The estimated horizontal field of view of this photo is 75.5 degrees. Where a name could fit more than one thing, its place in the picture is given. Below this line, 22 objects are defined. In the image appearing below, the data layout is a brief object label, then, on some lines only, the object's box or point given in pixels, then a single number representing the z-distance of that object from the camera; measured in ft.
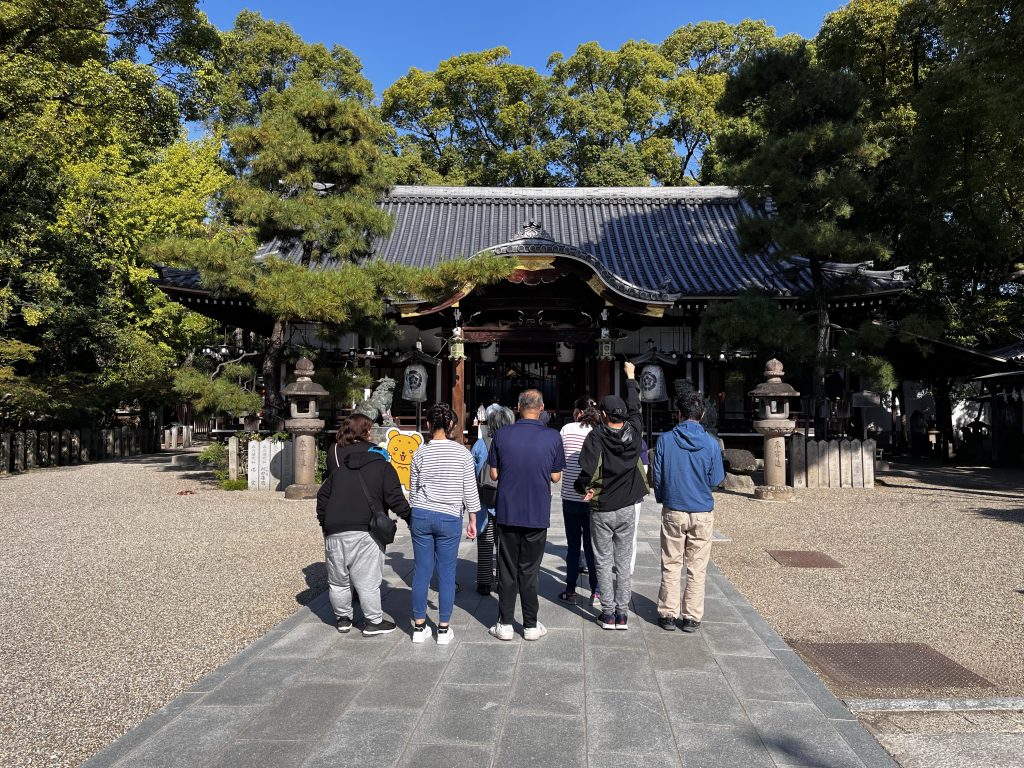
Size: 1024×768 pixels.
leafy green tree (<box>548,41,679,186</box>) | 93.30
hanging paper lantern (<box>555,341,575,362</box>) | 55.42
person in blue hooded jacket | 14.82
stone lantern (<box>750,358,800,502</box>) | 36.78
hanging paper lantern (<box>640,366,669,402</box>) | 50.01
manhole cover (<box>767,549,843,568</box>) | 21.89
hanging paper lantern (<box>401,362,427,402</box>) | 49.62
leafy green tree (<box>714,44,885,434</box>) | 38.47
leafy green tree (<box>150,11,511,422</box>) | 35.73
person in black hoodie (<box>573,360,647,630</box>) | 14.75
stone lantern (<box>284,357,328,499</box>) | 36.09
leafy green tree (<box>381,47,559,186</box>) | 97.25
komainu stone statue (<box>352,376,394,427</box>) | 36.45
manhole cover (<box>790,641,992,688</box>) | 12.61
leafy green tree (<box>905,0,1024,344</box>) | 38.01
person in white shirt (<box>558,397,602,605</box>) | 16.38
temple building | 47.75
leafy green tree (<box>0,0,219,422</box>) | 43.62
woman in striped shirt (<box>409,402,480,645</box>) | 13.97
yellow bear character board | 23.24
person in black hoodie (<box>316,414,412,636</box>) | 14.19
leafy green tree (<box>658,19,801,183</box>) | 96.73
